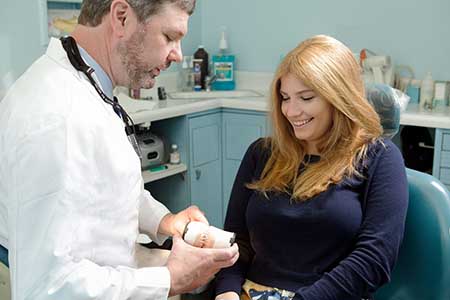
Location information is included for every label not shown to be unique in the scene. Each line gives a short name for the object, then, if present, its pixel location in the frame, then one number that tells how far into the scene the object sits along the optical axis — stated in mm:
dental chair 1503
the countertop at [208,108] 2635
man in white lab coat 1038
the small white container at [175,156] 3113
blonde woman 1491
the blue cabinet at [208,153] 3129
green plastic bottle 3723
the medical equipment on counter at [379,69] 3084
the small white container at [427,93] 2971
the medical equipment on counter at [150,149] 2975
